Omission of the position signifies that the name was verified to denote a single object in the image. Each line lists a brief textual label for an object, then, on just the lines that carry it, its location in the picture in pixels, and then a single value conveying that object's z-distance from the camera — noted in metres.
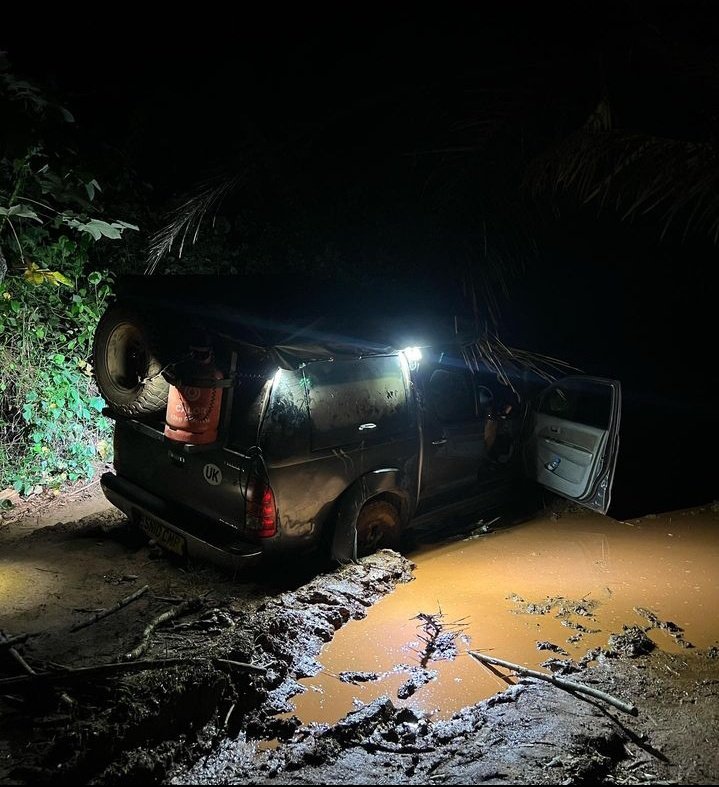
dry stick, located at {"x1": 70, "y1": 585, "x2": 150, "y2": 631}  4.05
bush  6.36
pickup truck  4.46
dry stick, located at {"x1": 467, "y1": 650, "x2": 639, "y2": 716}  3.43
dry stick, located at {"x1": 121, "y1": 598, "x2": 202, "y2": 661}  3.64
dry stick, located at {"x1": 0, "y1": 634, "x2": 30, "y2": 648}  3.72
